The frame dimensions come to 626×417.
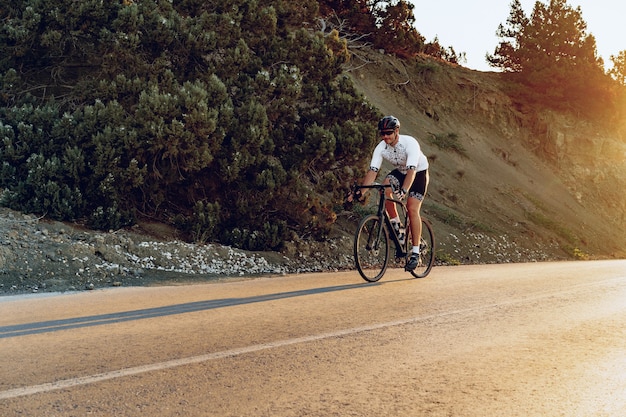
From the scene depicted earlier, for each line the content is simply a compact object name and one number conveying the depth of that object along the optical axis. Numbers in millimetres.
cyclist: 9891
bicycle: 10039
